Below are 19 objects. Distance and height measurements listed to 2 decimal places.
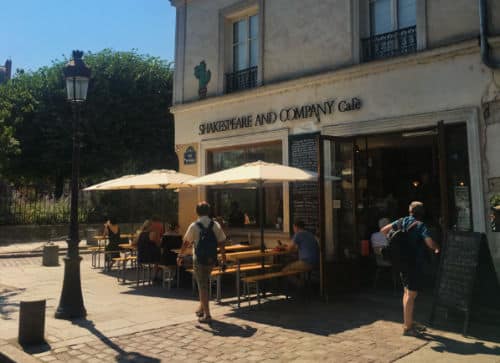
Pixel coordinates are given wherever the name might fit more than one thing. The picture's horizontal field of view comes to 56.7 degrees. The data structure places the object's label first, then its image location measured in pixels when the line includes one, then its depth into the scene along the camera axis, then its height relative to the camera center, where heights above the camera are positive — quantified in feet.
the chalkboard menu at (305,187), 32.32 +2.36
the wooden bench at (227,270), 26.04 -2.96
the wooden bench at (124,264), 32.60 -3.28
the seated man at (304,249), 26.68 -1.68
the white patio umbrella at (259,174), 25.73 +2.65
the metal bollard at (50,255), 42.24 -3.08
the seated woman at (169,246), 30.68 -1.69
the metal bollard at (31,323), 18.10 -3.96
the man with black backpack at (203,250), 21.48 -1.39
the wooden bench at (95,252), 41.29 -2.76
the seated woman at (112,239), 38.75 -1.54
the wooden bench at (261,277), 24.12 -3.01
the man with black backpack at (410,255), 19.16 -1.49
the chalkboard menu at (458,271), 19.29 -2.23
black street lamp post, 22.38 +0.06
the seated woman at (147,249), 31.74 -1.94
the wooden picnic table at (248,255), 25.60 -2.00
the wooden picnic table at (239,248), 32.23 -1.96
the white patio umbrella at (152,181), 34.94 +3.04
